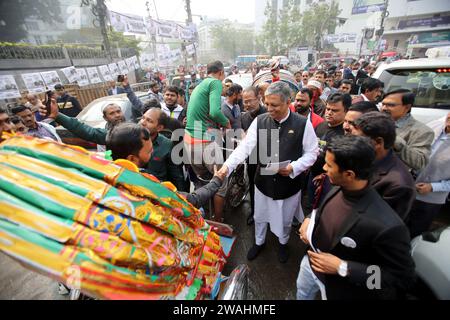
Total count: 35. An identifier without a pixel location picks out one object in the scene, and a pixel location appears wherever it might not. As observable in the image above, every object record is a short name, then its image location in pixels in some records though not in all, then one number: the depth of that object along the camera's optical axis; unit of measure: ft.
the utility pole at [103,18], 32.15
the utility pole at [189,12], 55.21
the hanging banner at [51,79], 24.13
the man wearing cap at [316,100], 13.97
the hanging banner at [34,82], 22.53
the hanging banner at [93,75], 27.22
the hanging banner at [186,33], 50.50
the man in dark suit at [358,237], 4.16
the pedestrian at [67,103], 20.71
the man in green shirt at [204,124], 9.52
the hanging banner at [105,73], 28.45
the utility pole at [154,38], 40.48
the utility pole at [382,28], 75.33
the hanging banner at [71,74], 24.71
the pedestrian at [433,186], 7.25
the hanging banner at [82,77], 25.98
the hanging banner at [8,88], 21.22
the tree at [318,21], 113.09
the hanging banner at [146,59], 35.72
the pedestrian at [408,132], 7.17
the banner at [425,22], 102.83
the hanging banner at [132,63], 31.22
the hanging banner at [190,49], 49.03
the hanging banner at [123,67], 30.32
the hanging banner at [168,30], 45.78
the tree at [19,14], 49.34
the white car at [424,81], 12.25
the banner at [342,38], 88.43
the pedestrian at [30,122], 10.73
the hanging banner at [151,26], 42.17
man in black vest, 7.90
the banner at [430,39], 103.45
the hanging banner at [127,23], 35.94
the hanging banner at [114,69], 29.32
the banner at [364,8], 80.15
